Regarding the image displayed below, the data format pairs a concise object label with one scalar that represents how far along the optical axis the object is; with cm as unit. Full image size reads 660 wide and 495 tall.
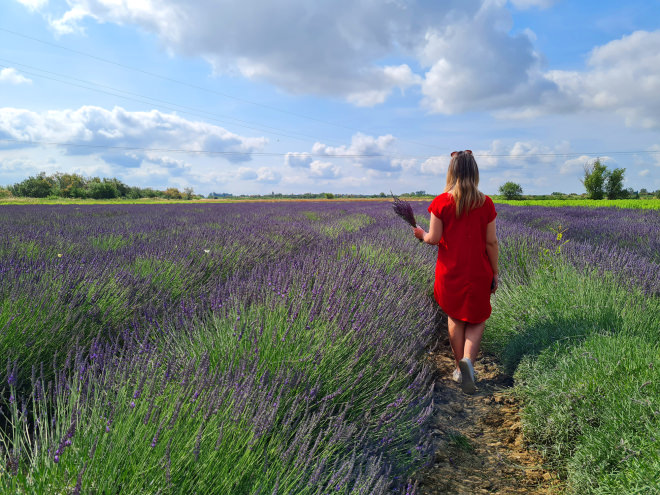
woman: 266
